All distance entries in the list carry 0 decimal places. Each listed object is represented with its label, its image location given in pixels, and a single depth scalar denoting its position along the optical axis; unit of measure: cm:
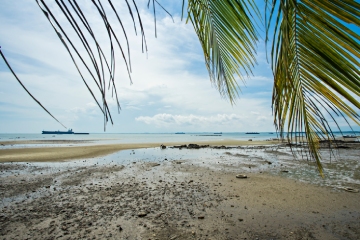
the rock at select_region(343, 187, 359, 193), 640
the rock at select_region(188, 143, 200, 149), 2348
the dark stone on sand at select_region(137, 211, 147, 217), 468
